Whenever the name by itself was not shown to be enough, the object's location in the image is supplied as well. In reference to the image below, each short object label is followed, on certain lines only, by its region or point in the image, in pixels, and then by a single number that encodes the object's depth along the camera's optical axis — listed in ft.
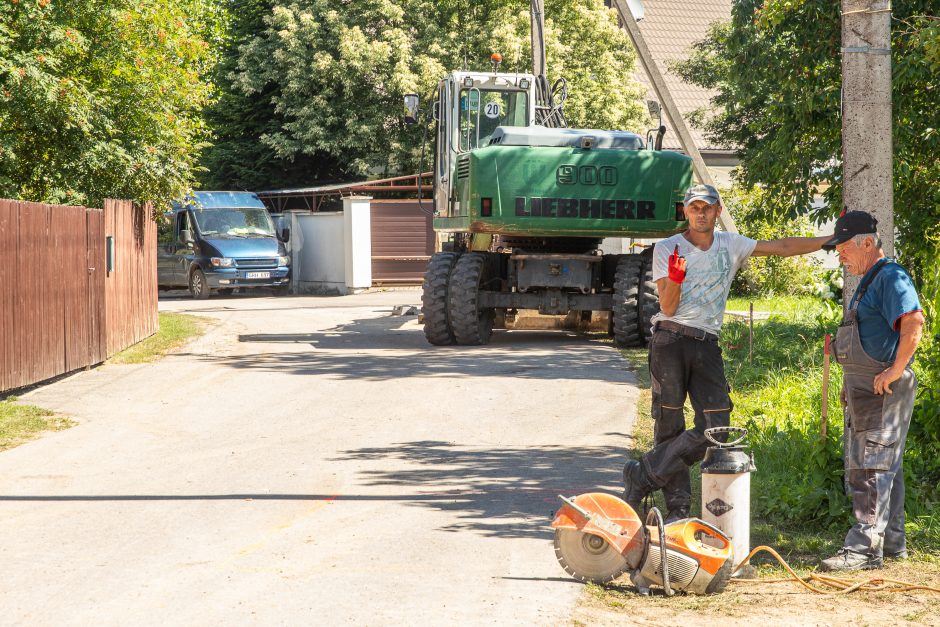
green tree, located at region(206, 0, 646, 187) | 118.83
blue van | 96.89
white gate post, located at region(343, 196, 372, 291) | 103.09
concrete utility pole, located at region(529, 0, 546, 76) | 76.64
